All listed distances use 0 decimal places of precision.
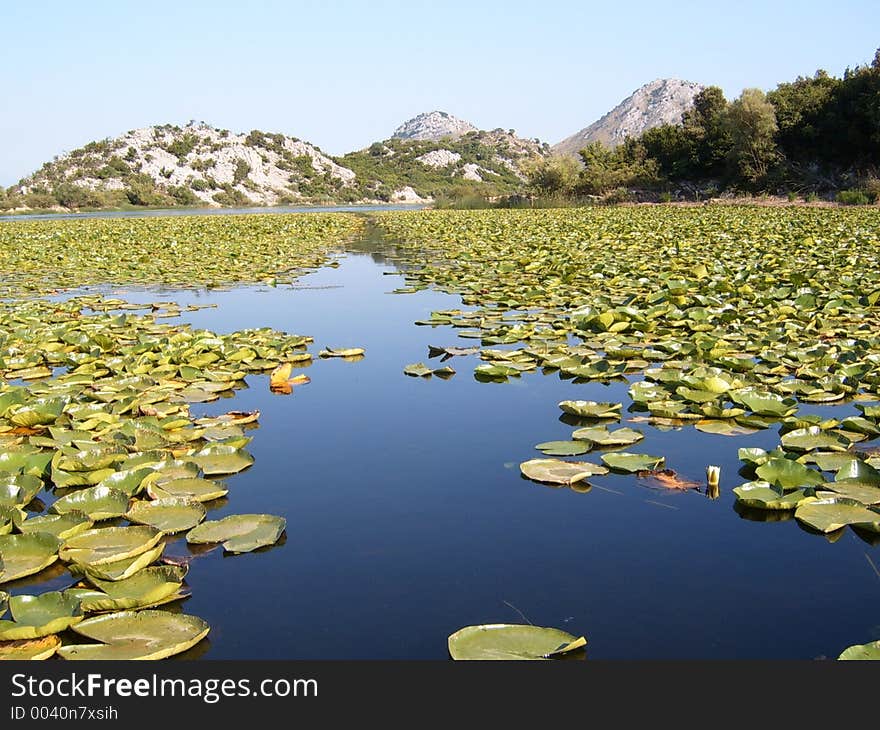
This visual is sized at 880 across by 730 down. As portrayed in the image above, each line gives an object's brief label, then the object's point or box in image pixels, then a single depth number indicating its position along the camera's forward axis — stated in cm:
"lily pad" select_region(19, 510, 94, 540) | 238
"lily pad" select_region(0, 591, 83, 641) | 179
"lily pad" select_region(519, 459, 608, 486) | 279
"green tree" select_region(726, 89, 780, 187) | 2797
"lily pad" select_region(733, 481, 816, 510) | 250
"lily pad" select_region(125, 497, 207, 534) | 246
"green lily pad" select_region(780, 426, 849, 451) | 291
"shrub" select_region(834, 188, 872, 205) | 2141
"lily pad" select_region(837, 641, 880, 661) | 162
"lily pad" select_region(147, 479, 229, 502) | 265
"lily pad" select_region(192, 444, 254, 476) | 294
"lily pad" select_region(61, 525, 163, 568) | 218
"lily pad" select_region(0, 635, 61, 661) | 174
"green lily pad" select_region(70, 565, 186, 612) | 194
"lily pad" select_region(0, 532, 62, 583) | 220
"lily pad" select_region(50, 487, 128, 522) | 250
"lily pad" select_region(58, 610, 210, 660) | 176
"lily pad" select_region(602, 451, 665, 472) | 285
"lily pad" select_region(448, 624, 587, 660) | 171
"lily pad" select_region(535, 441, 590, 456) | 303
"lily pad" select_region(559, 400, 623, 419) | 345
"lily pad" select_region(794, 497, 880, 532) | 233
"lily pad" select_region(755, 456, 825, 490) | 261
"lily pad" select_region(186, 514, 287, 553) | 232
